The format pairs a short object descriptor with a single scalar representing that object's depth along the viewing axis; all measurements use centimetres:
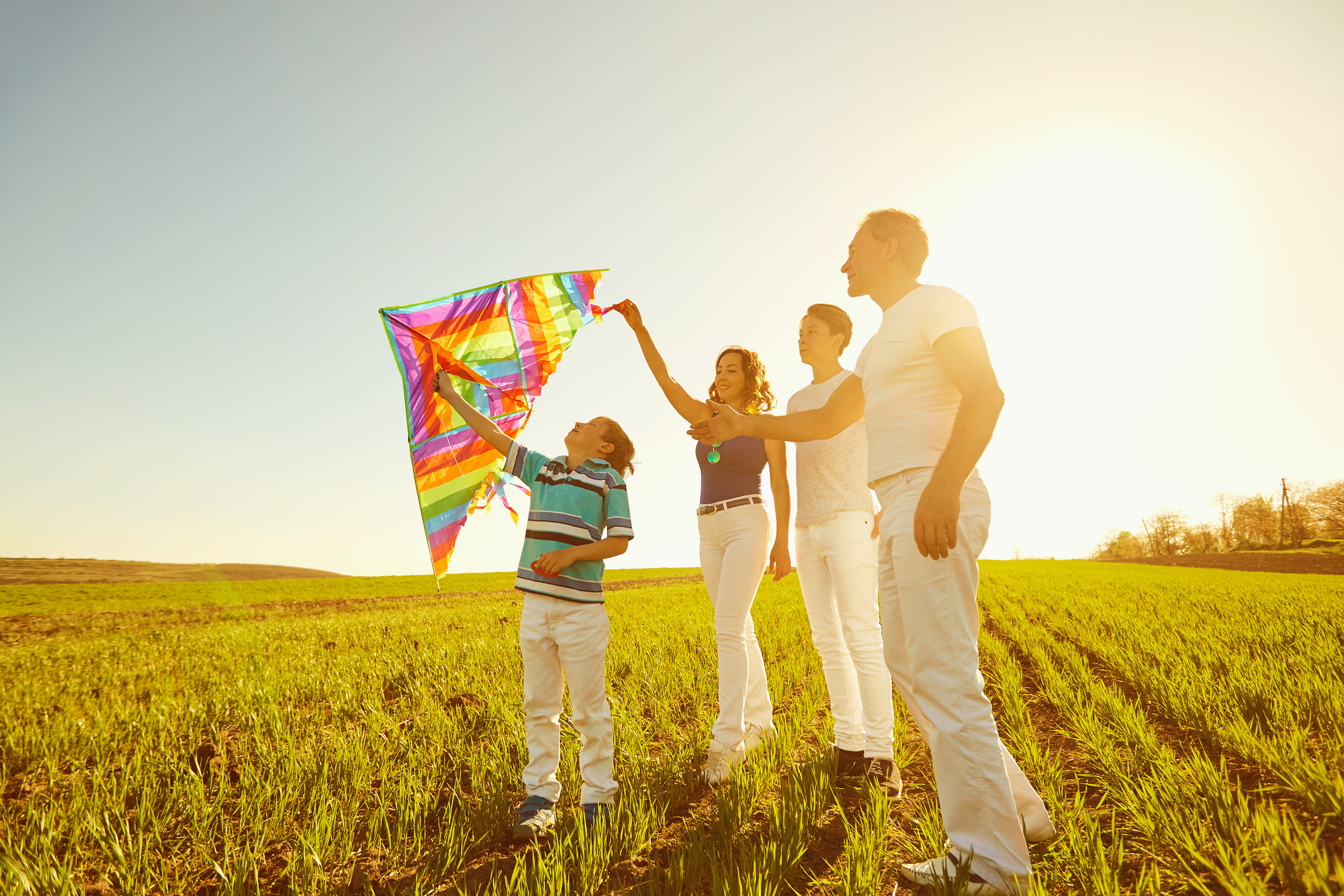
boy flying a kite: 282
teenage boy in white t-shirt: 313
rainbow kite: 364
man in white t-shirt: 188
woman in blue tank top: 334
